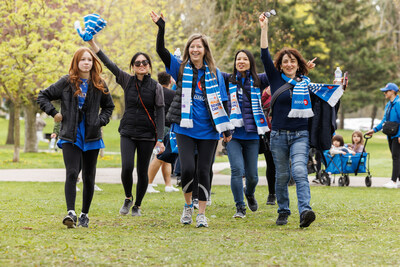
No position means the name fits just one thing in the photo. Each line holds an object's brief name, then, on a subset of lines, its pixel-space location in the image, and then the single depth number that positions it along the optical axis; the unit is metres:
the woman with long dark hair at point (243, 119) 15.46
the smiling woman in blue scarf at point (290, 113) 13.59
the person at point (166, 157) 19.75
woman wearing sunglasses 15.13
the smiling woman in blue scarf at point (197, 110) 13.57
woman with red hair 13.18
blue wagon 27.27
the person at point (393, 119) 26.11
